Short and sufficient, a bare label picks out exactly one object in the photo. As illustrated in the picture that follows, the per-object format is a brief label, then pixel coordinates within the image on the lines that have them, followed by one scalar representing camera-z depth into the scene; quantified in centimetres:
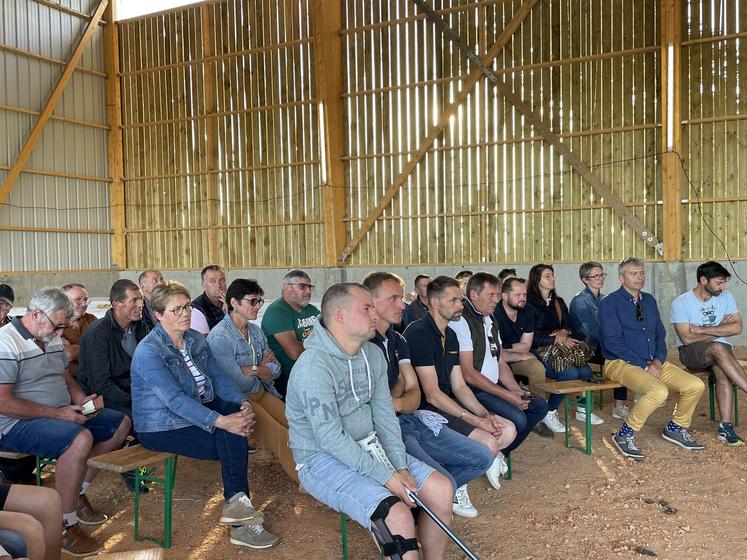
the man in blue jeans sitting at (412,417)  377
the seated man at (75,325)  507
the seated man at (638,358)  536
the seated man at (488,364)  471
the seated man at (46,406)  366
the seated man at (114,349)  439
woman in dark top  595
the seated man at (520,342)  580
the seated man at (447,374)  414
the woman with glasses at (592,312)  650
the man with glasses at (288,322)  521
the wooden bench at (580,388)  530
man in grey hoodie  295
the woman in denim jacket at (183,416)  374
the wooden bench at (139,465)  362
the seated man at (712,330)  572
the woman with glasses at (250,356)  451
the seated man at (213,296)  599
